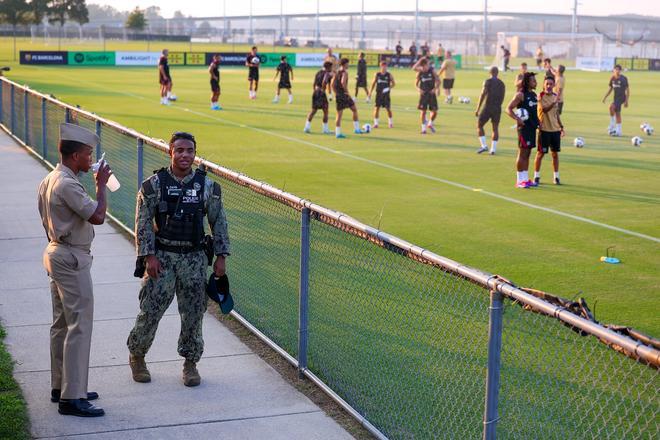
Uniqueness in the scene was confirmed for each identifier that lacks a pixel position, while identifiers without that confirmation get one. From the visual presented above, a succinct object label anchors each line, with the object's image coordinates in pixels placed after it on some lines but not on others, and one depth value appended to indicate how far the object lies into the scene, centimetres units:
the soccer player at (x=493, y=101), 2248
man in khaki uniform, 655
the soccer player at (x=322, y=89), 2570
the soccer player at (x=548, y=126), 1798
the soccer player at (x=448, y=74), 3831
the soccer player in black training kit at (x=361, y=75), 3781
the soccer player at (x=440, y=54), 5908
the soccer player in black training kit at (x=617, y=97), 2725
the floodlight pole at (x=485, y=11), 10488
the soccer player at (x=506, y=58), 6876
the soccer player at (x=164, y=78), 3422
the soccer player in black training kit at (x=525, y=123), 1791
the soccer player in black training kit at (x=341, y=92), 2542
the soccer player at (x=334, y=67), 2695
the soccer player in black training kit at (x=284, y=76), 3619
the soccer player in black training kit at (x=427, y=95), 2708
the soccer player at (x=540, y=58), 6267
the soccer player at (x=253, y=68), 3753
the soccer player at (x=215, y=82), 3231
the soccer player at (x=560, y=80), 2784
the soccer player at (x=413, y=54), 6719
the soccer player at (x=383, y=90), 2794
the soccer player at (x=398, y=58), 6963
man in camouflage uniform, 710
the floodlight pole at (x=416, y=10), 10699
